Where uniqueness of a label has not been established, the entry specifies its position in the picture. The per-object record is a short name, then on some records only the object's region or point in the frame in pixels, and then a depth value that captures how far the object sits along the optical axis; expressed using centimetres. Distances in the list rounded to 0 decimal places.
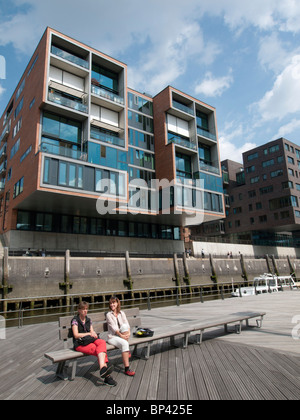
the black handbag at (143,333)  495
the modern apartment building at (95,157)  2559
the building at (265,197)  5112
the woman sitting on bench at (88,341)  384
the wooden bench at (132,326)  409
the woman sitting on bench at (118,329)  437
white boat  2052
